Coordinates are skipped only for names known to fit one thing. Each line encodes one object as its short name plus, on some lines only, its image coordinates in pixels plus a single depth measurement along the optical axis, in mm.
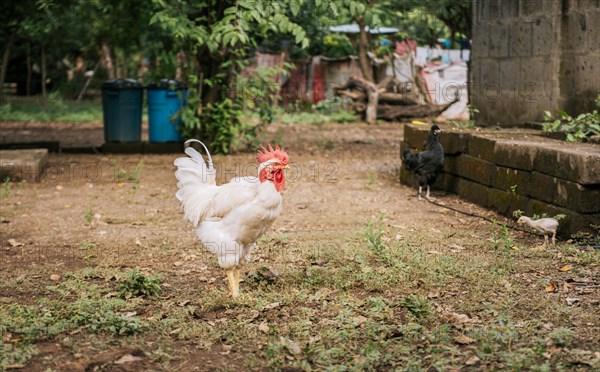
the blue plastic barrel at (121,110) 13398
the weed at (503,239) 6238
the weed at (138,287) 5379
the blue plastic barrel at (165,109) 13031
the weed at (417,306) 4699
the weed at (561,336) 4133
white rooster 5164
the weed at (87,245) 6904
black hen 9000
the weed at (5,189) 9250
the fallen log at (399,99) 19391
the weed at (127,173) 10484
